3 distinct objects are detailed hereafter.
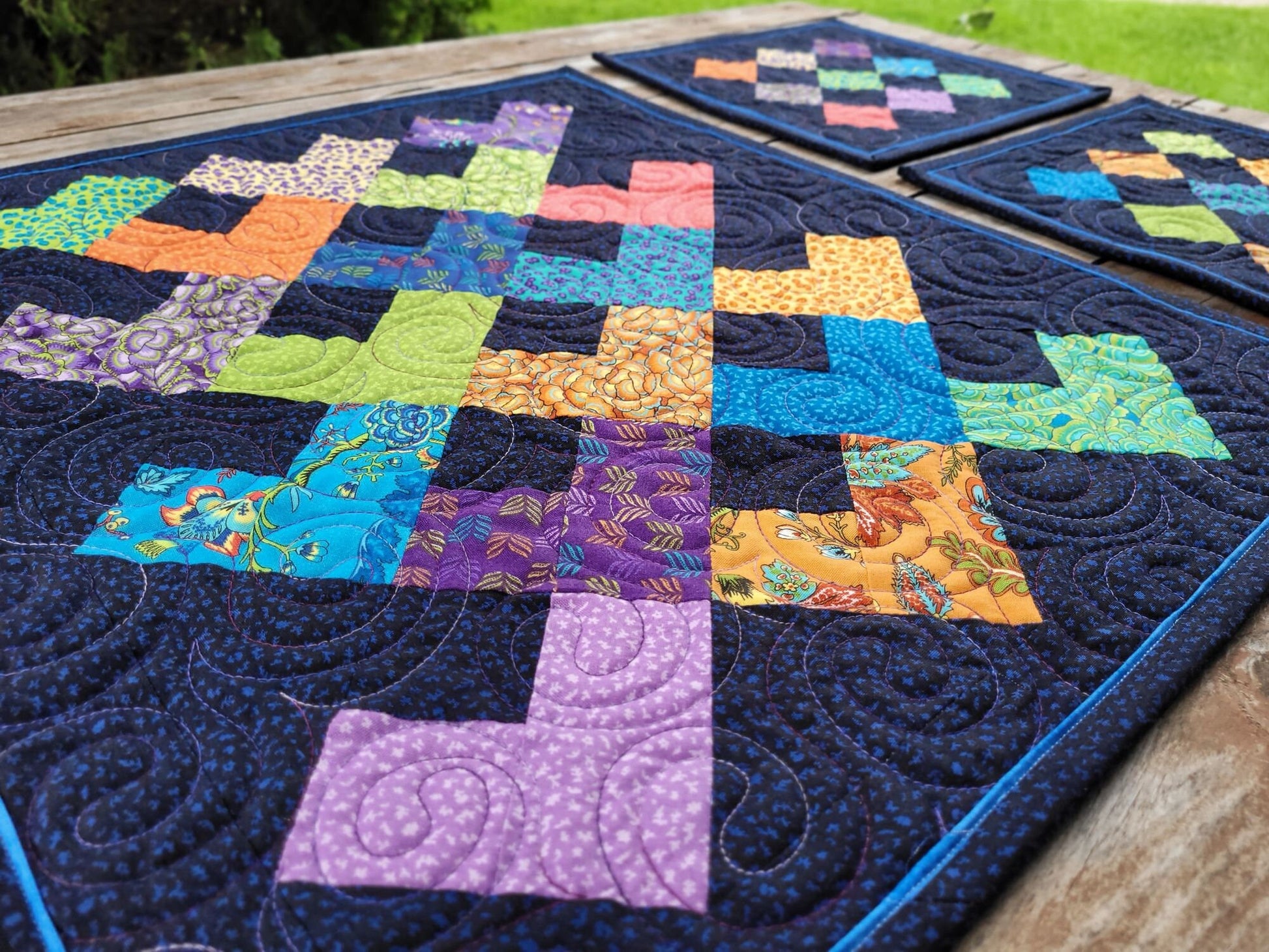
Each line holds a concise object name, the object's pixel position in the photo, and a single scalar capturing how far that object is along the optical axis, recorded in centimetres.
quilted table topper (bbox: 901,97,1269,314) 132
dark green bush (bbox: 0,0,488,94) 237
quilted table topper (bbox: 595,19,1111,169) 170
